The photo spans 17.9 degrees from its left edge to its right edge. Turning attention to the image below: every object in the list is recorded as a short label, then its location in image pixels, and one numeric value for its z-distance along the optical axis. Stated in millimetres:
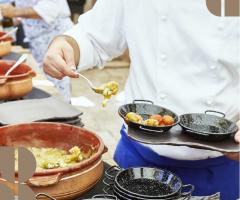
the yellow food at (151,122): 1959
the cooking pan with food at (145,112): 1940
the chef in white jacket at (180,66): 2175
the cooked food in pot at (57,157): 1934
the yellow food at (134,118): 1961
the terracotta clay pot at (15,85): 2455
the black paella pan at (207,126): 1910
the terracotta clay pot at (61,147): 1826
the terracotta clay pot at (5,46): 3119
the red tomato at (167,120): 1980
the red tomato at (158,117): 1997
